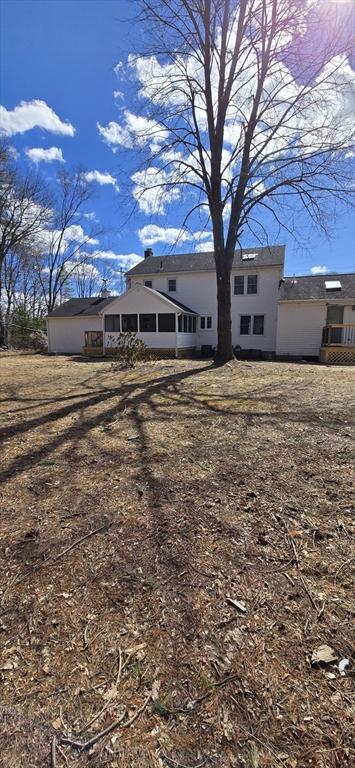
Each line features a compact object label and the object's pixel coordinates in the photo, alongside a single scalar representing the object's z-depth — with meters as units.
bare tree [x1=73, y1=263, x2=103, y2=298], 45.18
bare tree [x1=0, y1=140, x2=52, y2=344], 27.86
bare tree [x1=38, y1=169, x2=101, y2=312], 35.40
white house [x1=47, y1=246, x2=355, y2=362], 19.14
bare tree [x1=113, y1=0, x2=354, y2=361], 10.93
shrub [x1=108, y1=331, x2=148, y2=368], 11.80
